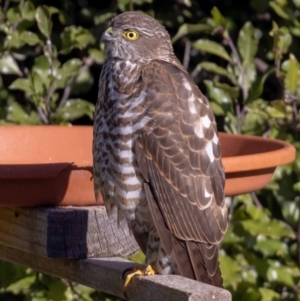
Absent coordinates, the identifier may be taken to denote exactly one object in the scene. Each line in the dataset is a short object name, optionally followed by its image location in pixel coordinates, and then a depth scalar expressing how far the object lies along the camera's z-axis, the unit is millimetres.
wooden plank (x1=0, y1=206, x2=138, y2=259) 5371
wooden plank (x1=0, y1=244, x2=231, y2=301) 4598
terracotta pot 5078
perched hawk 5559
